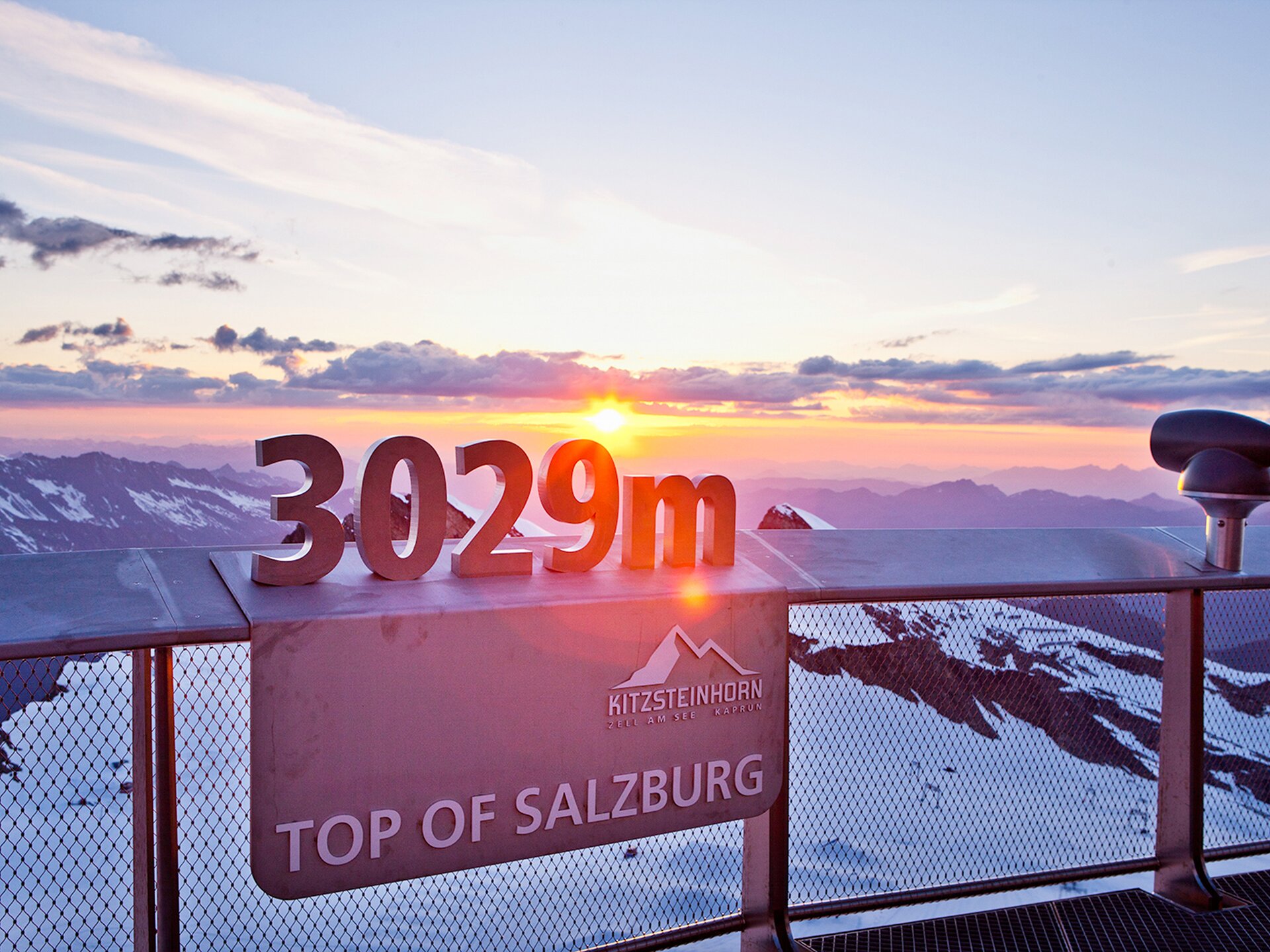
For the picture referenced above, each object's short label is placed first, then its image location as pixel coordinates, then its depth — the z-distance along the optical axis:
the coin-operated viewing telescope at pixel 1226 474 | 4.05
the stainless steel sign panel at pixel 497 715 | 2.69
